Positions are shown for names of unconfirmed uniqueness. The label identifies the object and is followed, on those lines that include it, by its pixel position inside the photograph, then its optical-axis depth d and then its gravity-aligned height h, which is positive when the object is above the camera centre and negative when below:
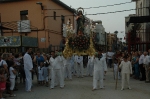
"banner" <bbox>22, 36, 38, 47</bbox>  22.02 +0.53
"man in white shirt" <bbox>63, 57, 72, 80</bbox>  15.50 -1.52
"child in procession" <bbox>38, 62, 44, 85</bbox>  12.75 -1.50
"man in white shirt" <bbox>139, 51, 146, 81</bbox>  14.51 -1.45
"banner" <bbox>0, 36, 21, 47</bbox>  21.66 +0.53
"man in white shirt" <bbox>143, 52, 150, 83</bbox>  13.71 -1.13
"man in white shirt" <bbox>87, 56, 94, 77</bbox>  17.28 -1.69
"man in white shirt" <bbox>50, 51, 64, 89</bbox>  12.06 -1.17
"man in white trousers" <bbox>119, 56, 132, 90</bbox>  11.32 -1.17
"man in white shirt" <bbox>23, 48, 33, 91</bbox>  11.14 -1.07
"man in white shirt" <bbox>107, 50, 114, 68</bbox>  24.40 -1.21
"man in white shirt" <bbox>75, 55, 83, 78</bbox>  16.41 -1.31
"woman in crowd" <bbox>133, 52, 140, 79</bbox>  15.22 -1.33
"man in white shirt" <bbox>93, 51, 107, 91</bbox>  11.19 -1.21
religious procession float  16.39 +0.22
